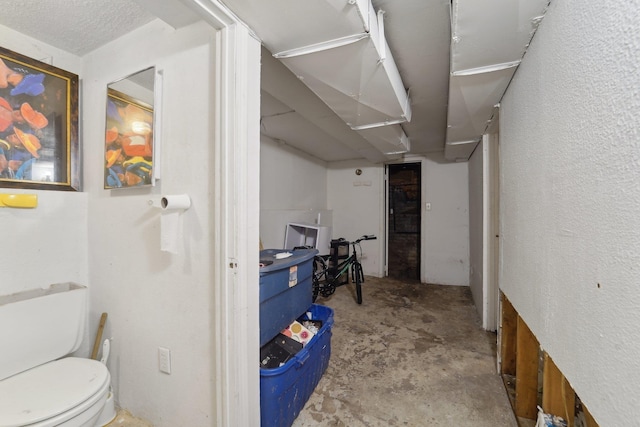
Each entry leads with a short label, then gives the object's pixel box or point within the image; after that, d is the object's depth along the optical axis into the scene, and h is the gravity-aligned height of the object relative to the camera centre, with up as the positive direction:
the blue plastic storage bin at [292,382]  1.22 -0.92
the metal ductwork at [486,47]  0.95 +0.75
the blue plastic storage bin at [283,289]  1.32 -0.46
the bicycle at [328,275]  3.14 -0.82
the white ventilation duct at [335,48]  0.96 +0.76
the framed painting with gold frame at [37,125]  1.23 +0.46
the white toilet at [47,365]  0.95 -0.72
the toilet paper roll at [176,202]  1.06 +0.04
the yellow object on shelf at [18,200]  1.22 +0.06
